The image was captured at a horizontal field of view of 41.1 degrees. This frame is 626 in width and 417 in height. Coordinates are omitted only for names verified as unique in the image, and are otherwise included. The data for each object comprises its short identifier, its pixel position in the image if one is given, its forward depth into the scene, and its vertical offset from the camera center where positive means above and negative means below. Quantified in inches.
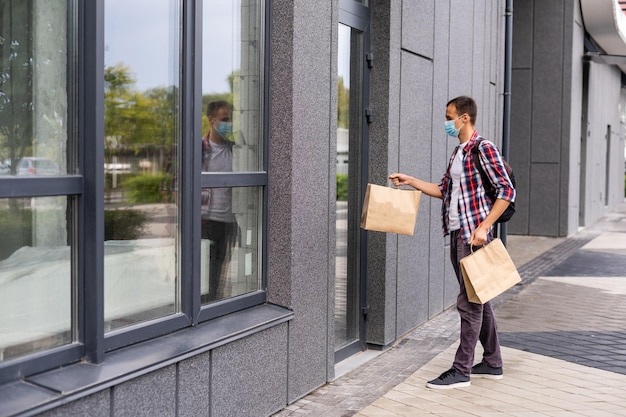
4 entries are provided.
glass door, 254.2 -1.4
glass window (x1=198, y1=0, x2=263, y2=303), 181.5 +7.5
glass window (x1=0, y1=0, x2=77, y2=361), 131.3 +1.5
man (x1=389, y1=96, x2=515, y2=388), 213.5 -6.9
